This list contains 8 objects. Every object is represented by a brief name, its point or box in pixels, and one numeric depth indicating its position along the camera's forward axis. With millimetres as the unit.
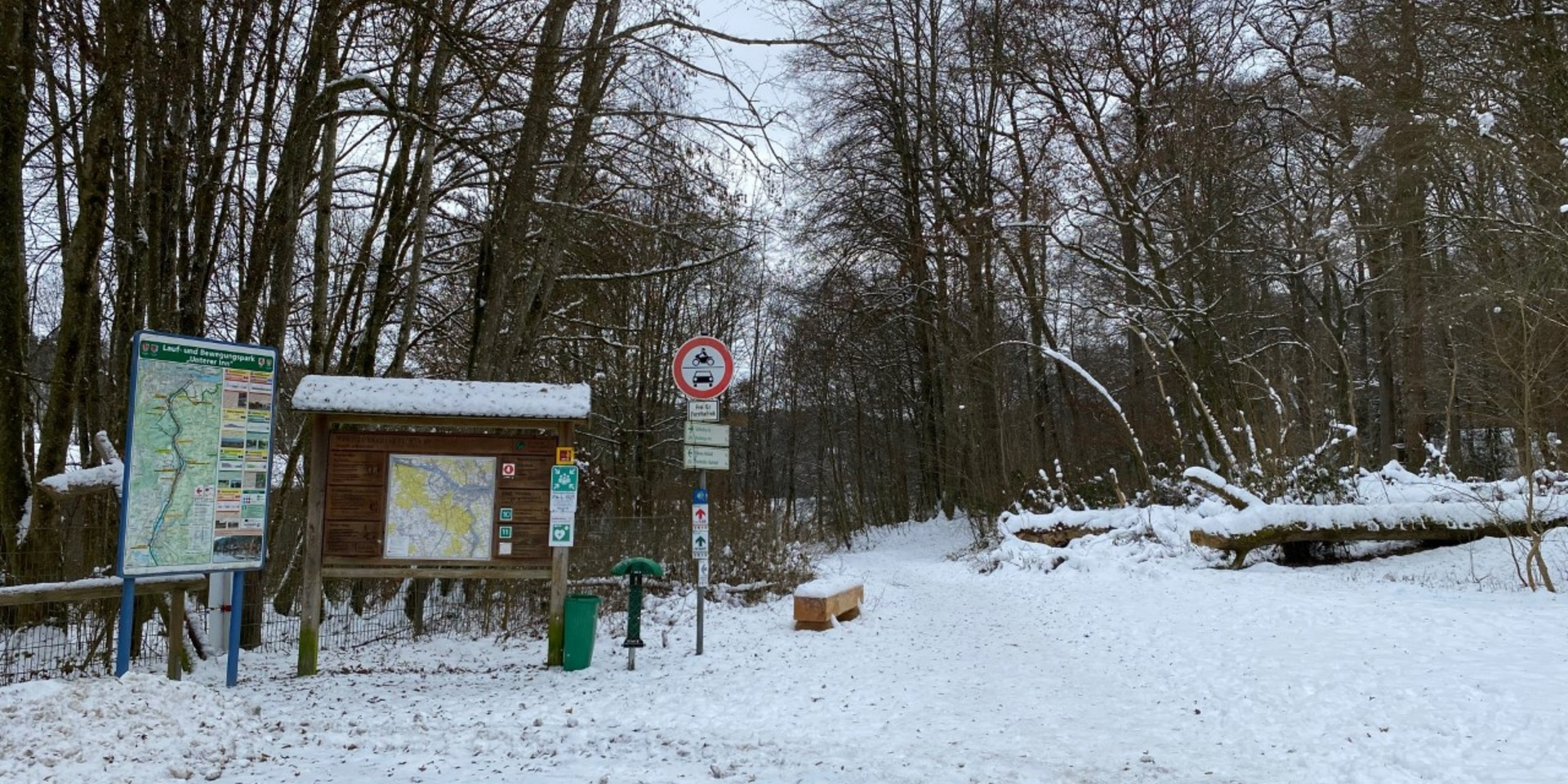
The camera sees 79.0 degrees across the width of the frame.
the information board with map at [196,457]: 6258
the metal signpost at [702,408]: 8266
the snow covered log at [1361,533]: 12227
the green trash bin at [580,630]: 7879
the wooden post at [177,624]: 6633
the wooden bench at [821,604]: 9961
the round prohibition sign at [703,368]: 8344
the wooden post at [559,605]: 8008
